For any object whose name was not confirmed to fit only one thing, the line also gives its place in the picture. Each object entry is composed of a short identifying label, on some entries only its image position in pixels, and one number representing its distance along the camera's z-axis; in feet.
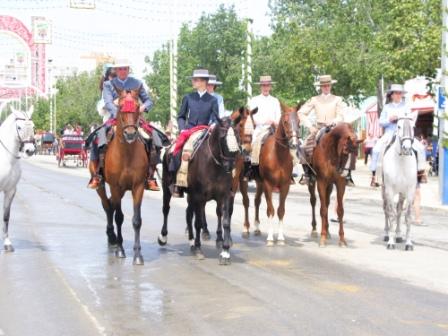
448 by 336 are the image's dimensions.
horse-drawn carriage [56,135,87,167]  158.54
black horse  40.11
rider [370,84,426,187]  48.03
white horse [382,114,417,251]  45.55
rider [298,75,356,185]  48.52
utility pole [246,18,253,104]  117.02
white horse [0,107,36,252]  43.96
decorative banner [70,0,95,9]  119.75
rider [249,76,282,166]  51.21
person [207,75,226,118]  45.24
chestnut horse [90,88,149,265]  39.24
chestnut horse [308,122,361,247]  46.16
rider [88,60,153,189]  42.78
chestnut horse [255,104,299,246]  47.29
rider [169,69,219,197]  44.50
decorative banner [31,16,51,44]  329.93
